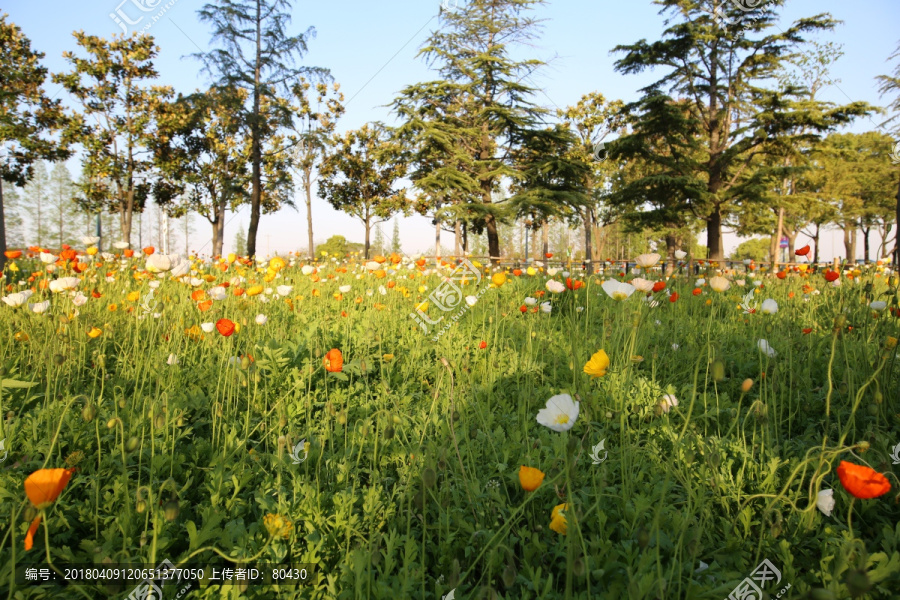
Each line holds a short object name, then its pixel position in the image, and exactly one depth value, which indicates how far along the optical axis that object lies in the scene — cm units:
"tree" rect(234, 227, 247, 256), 7069
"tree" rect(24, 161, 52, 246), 4316
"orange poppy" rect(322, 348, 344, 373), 173
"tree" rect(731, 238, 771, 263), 6400
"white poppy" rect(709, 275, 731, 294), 227
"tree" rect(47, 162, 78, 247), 4241
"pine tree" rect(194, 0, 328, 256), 1498
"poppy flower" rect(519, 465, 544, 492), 95
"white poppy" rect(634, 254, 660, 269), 212
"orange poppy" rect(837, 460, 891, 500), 88
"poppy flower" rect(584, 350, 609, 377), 122
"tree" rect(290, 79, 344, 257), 2155
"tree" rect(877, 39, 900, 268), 1024
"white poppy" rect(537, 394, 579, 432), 115
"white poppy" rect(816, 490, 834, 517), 115
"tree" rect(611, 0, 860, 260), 1506
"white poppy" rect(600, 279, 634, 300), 177
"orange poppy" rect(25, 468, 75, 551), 80
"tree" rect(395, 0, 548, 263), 1911
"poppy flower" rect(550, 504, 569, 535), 108
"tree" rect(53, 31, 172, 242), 1720
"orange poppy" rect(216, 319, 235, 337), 180
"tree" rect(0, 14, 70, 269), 1331
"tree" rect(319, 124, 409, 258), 2561
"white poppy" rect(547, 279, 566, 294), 246
